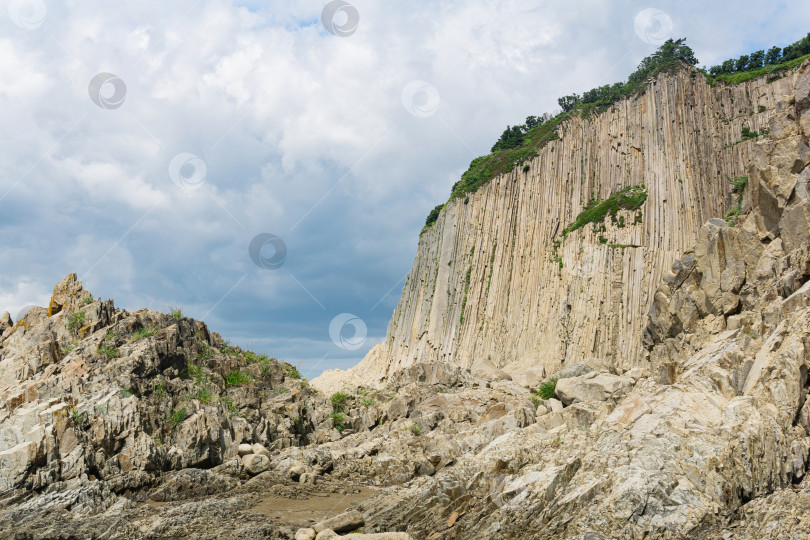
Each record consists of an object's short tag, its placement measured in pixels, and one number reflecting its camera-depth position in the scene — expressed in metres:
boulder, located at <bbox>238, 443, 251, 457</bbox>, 22.23
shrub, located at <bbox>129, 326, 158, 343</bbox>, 25.88
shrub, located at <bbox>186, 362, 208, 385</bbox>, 26.15
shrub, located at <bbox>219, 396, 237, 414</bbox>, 25.64
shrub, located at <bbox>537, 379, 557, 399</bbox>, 31.15
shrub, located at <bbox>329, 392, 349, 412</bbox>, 30.56
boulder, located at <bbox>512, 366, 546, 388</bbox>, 35.91
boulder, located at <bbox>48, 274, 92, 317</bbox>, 27.17
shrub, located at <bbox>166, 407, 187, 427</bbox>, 21.94
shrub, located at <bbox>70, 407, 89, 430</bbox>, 19.34
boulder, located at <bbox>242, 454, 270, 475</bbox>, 20.30
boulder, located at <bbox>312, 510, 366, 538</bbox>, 13.24
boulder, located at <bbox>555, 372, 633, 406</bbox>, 25.80
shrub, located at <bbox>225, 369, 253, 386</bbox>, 28.22
